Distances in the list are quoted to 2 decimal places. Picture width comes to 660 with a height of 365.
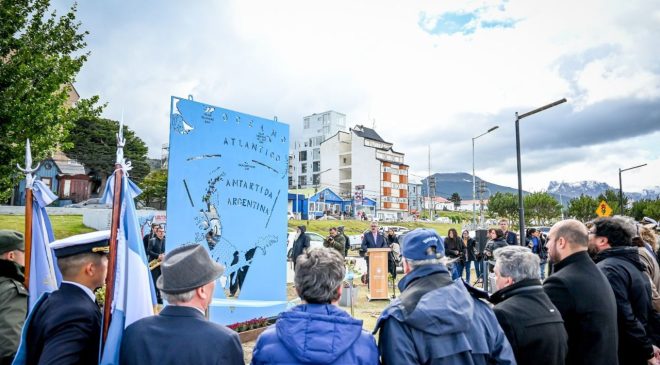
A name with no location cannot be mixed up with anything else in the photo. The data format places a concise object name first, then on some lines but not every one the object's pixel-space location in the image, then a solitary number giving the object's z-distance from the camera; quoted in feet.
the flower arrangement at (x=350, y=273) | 31.41
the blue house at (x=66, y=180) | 152.05
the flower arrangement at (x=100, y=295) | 23.35
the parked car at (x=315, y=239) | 74.94
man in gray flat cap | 6.76
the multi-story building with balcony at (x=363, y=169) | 271.08
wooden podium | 38.04
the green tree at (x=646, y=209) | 161.07
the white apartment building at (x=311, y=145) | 302.62
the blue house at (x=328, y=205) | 228.02
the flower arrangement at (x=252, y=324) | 23.24
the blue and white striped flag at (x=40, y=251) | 10.48
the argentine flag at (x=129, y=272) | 7.88
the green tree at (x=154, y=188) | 156.66
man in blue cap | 7.27
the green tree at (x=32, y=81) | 31.30
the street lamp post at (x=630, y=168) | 89.09
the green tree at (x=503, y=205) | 266.98
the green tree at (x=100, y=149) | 179.01
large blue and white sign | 21.42
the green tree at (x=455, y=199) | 480.93
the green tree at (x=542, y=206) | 239.71
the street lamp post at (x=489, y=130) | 63.55
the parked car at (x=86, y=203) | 139.42
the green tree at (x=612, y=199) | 174.86
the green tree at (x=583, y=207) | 202.39
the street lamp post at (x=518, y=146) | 40.42
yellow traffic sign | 58.03
